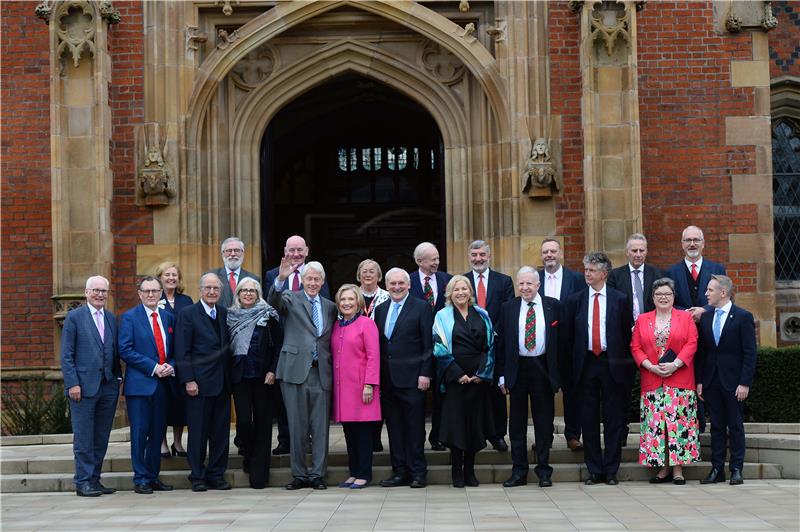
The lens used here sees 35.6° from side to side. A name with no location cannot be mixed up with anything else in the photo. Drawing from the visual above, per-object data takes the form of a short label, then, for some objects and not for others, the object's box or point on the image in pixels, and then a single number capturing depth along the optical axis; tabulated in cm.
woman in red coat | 1031
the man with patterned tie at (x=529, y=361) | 1036
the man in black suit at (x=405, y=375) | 1039
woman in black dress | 1026
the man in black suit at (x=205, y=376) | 1051
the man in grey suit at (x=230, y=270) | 1130
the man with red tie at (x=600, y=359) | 1041
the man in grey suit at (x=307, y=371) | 1045
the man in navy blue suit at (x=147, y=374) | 1046
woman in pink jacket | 1037
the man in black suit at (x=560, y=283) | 1101
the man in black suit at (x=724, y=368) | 1030
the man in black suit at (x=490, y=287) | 1105
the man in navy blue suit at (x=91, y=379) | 1030
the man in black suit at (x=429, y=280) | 1130
